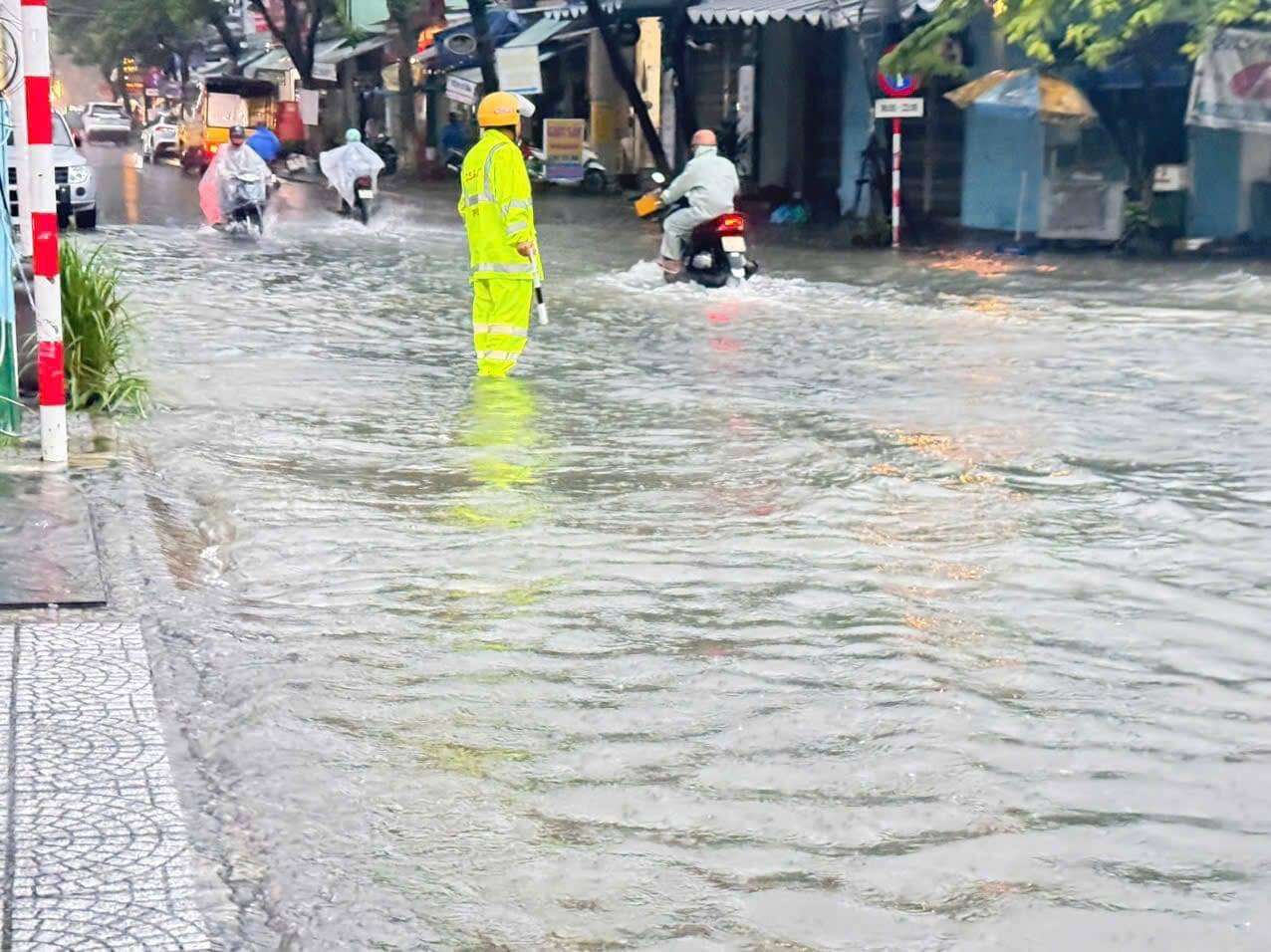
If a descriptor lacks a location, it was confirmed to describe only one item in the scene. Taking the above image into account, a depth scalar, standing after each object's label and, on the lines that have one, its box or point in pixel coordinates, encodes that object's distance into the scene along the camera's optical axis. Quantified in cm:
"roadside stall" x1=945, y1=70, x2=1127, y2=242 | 2166
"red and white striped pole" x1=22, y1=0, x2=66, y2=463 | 761
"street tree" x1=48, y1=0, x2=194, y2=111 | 6312
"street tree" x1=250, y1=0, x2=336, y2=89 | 4709
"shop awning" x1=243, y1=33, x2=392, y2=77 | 5006
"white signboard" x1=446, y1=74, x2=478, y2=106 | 3719
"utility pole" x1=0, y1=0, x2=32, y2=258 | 880
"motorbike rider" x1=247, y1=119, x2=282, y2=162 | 3253
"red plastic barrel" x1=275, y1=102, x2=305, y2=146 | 5453
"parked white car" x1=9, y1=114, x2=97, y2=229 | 2281
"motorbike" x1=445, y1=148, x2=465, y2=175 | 3850
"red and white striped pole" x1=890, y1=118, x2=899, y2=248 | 2164
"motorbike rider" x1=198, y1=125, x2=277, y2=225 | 2328
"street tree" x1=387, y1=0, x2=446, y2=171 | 4312
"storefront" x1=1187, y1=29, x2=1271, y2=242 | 2044
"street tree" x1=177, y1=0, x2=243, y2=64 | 5522
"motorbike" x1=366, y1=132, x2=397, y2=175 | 4425
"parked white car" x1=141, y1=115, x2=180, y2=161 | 5572
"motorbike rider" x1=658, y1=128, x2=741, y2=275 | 1673
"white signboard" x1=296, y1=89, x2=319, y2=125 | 4832
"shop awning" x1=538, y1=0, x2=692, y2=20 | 2867
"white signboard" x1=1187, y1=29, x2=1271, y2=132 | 2033
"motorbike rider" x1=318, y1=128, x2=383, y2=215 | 2658
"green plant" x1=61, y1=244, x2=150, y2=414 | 937
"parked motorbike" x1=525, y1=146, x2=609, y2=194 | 3634
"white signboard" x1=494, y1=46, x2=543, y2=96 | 3259
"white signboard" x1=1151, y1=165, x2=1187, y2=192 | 2155
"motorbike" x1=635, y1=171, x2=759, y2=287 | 1688
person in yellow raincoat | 1152
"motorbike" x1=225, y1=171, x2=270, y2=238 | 2341
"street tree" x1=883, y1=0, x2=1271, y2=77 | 1934
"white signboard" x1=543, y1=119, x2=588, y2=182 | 3594
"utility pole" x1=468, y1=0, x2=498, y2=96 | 3306
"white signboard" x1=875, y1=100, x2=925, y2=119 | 2166
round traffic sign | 2177
